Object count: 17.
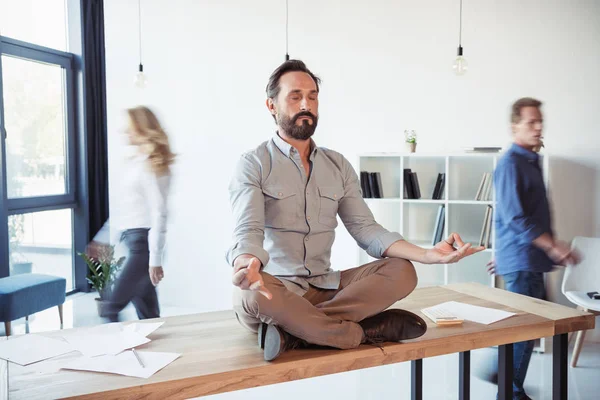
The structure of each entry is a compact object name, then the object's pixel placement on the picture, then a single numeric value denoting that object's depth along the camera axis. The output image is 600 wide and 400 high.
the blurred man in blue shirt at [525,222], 2.74
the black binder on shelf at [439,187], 4.31
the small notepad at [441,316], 1.99
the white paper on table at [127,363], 1.55
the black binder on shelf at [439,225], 4.34
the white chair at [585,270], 4.04
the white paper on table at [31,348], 1.68
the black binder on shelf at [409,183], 4.42
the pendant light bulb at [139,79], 4.70
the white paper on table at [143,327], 1.90
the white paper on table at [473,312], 2.04
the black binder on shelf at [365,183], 4.50
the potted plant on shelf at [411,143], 4.37
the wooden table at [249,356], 1.48
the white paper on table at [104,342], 1.73
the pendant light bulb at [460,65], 4.03
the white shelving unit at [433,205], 4.41
